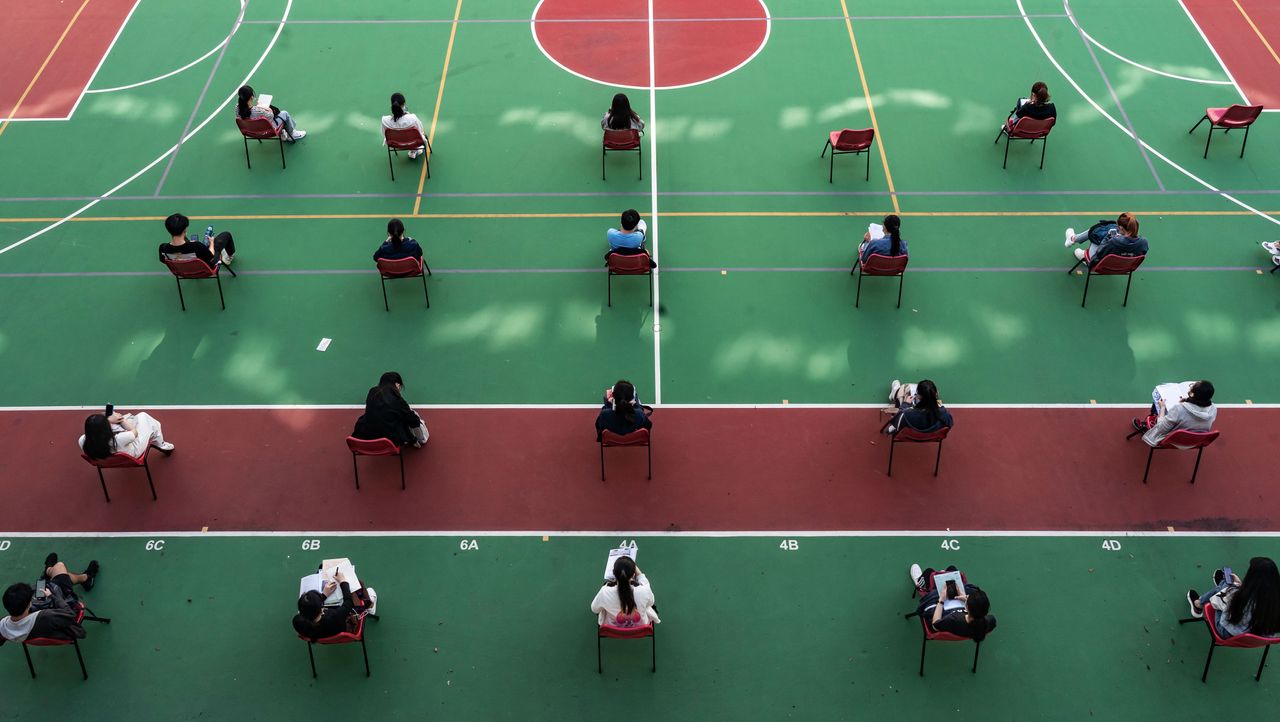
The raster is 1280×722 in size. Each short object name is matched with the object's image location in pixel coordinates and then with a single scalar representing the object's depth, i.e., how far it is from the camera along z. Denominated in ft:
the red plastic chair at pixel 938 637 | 31.03
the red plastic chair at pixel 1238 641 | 30.55
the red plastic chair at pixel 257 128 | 50.90
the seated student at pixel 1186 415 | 35.84
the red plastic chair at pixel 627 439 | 36.27
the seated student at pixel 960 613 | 29.78
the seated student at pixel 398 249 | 43.32
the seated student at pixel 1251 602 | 29.81
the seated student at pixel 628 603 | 30.40
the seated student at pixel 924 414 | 35.65
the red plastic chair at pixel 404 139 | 49.70
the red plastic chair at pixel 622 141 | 49.70
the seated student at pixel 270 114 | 50.70
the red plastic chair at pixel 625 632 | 31.17
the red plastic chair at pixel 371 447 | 35.96
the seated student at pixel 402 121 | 50.43
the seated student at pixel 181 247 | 42.45
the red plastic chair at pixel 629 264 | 43.32
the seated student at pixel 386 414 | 36.78
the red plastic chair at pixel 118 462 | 35.99
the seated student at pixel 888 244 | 42.52
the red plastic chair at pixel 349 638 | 31.27
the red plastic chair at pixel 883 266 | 42.98
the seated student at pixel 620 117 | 49.37
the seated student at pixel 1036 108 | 49.85
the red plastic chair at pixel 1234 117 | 50.96
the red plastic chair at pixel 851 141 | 50.06
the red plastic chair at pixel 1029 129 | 50.31
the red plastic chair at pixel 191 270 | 43.24
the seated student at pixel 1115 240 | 42.65
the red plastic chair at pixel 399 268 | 42.91
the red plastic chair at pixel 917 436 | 36.45
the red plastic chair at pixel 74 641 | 31.45
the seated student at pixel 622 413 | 35.42
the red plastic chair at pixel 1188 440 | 35.78
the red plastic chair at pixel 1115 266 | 43.06
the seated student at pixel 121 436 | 35.29
